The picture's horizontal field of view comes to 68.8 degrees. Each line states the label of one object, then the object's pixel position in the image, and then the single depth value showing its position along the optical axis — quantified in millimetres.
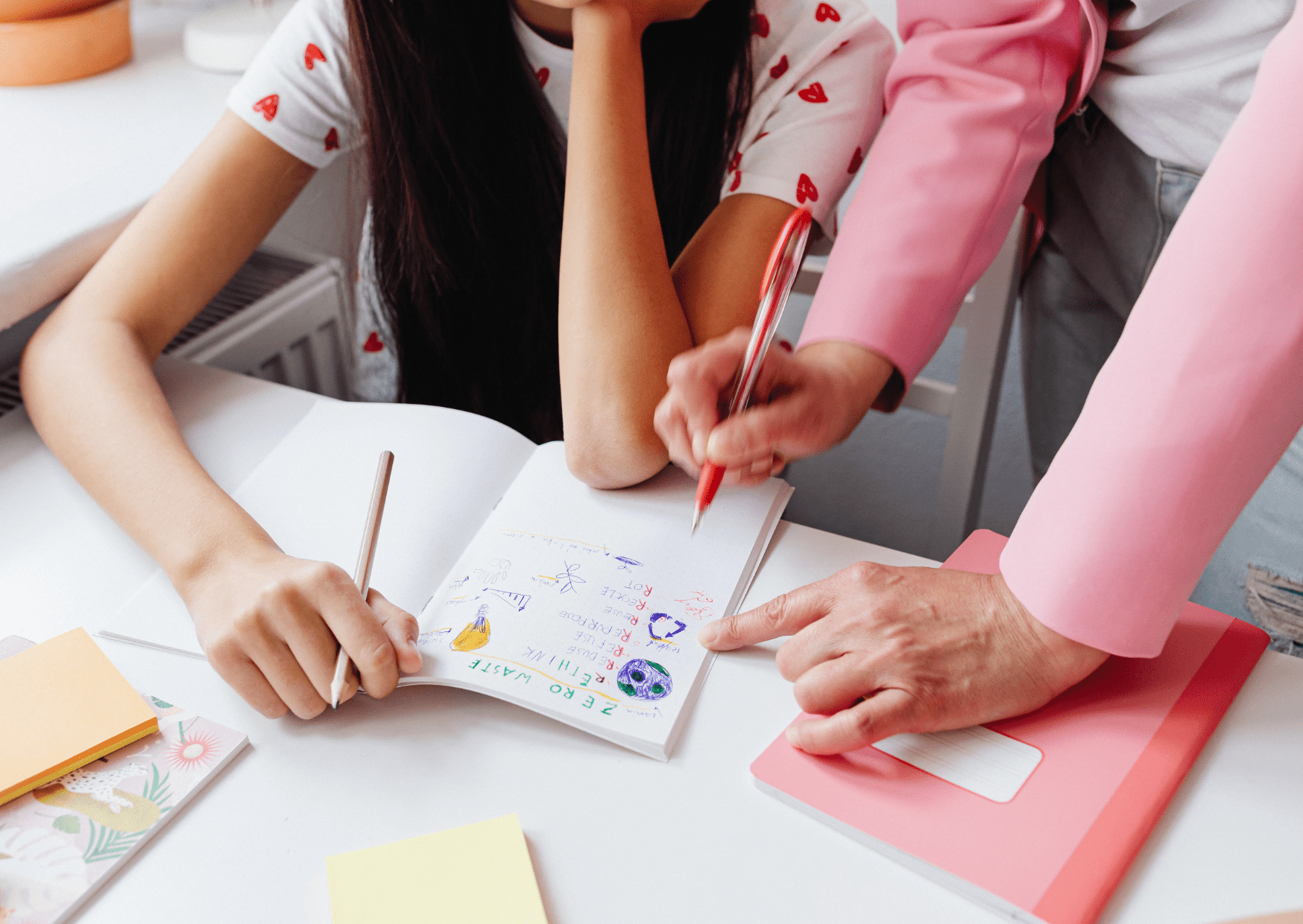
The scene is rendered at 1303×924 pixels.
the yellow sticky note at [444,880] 427
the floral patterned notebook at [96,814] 438
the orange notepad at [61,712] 484
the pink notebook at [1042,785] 429
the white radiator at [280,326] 1065
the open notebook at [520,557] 531
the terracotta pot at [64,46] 1084
